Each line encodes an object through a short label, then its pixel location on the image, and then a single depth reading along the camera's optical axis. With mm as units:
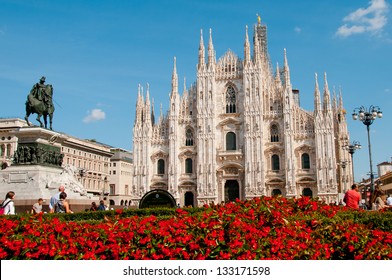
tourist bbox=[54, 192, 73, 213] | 14684
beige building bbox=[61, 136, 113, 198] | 60825
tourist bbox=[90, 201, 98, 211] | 17438
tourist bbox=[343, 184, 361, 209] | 14977
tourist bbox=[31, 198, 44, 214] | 14459
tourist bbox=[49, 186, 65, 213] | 15699
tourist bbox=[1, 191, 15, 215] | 13354
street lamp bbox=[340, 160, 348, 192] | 49000
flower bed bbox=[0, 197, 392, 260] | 6781
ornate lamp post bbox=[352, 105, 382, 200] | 25453
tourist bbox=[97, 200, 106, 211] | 18344
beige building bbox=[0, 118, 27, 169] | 52094
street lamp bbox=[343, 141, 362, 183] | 33906
